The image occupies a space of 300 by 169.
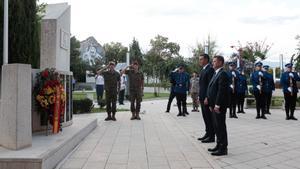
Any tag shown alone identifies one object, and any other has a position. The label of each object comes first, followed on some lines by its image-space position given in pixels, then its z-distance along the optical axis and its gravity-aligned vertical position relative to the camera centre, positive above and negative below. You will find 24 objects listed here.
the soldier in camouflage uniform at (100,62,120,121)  7.58 +0.00
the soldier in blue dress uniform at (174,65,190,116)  8.74 -0.10
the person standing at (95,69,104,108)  11.96 -0.04
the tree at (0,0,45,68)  6.64 +1.44
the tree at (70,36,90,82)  33.49 +2.91
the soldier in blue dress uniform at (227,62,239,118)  8.38 -0.10
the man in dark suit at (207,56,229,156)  4.30 -0.38
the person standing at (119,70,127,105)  12.70 -0.46
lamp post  5.15 +1.02
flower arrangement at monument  4.36 -0.21
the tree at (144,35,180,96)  25.67 +4.18
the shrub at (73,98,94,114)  9.01 -0.78
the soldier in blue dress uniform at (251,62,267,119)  8.26 -0.16
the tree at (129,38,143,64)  38.15 +5.53
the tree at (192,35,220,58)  25.36 +3.80
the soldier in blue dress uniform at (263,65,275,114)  8.35 +0.00
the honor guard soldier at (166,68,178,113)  8.88 +0.13
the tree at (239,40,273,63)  24.57 +3.46
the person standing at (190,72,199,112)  9.95 -0.28
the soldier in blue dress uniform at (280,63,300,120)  7.86 -0.12
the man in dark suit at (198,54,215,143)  5.23 -0.17
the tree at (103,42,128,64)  46.32 +6.10
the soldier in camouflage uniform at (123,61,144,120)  7.79 -0.03
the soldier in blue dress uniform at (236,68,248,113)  8.83 -0.11
